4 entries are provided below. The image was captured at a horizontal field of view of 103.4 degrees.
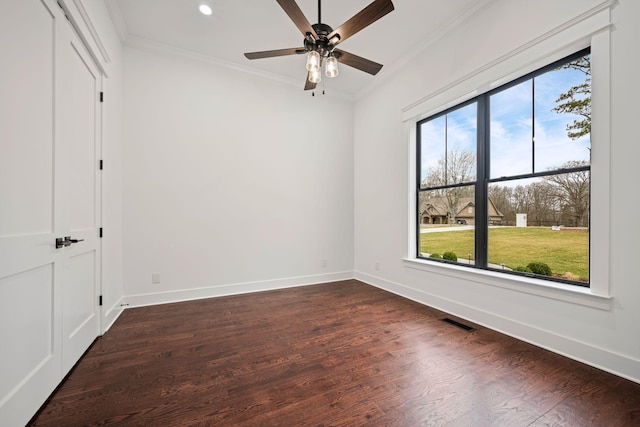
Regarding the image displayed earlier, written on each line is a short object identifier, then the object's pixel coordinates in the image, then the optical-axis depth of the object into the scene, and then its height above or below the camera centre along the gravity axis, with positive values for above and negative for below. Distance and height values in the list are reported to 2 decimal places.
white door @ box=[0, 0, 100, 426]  1.29 +0.04
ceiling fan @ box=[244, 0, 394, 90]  1.90 +1.53
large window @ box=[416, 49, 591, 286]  2.17 +0.39
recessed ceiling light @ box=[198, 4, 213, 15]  2.69 +2.20
